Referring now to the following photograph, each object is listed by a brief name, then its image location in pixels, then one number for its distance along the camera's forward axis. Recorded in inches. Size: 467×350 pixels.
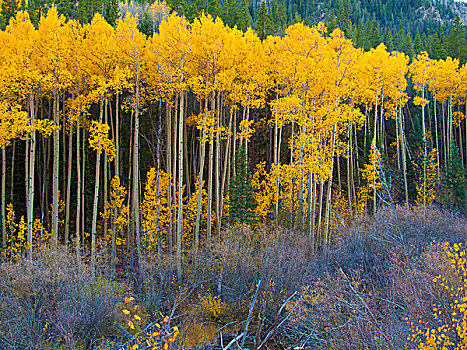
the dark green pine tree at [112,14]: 1264.5
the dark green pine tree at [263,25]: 1307.8
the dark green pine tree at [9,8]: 1364.4
